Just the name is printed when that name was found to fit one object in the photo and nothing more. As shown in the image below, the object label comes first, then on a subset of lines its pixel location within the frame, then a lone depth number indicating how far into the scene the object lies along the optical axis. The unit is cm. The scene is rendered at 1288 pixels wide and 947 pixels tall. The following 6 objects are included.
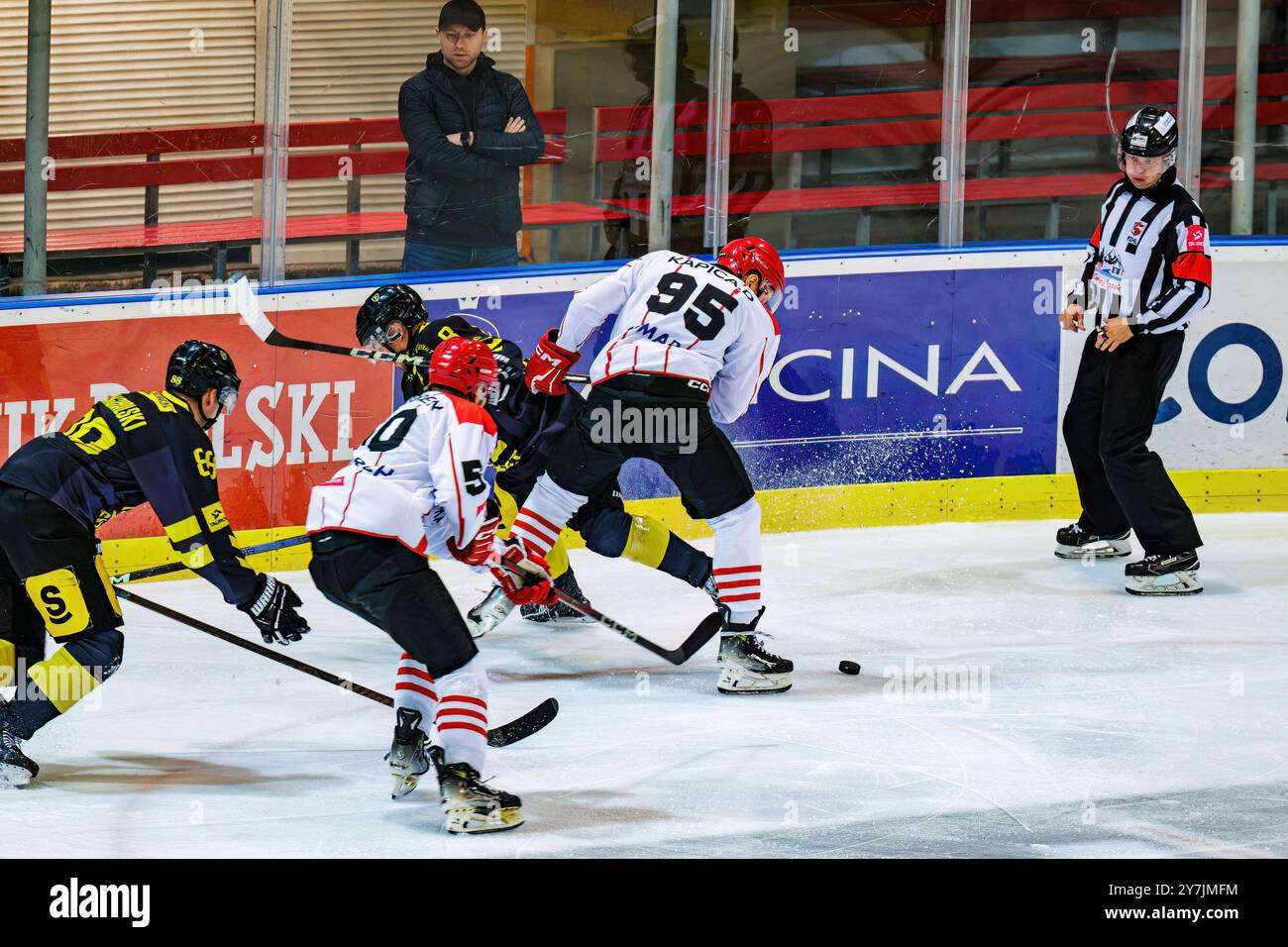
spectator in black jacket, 1304
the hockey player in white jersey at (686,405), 977
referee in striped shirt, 1191
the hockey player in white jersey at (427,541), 732
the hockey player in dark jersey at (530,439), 1078
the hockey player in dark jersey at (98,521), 793
